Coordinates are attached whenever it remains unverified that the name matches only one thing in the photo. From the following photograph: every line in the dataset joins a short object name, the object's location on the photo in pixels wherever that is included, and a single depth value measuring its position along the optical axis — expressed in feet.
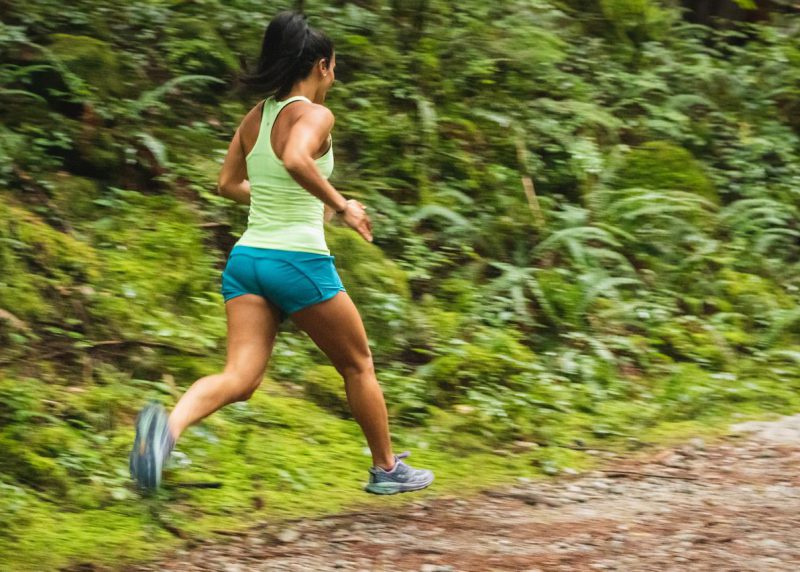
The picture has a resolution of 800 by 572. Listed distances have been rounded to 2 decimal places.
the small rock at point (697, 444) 40.98
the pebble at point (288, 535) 31.01
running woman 29.27
